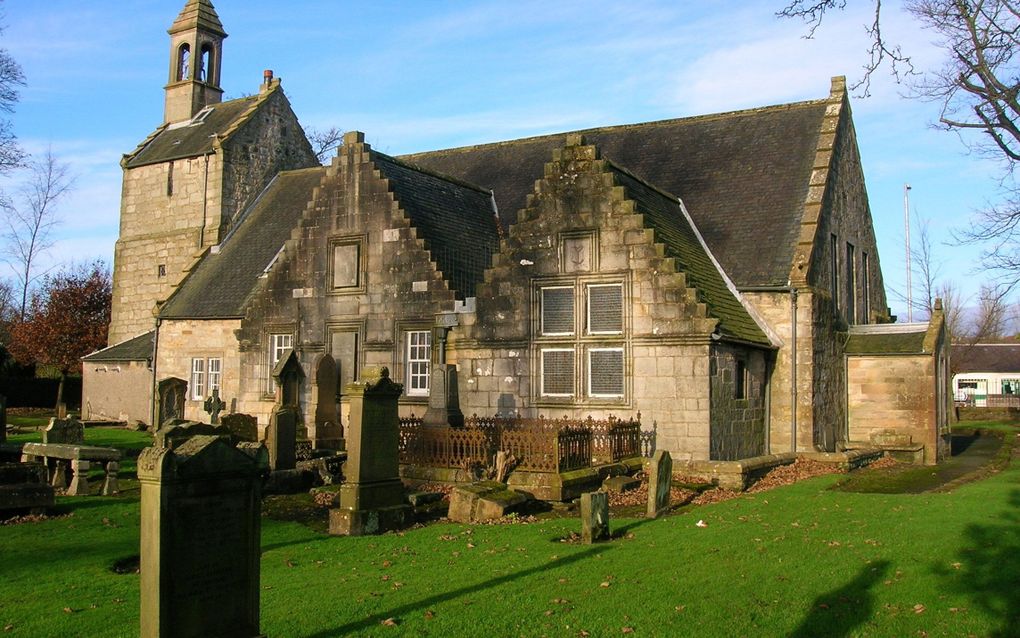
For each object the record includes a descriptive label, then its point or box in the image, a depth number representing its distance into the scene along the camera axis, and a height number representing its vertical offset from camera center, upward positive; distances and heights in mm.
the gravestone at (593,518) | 12453 -1977
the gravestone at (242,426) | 23709 -1338
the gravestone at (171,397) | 26500 -627
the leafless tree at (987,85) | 20844 +7420
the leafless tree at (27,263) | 65688 +8395
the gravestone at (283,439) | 19672 -1385
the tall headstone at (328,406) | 24547 -821
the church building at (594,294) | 20562 +2307
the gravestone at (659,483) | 14602 -1745
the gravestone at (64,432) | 18389 -1181
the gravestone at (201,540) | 6898 -1328
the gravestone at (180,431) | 11280 -773
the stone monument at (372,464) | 14203 -1458
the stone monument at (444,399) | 20859 -506
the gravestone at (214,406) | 24869 -846
